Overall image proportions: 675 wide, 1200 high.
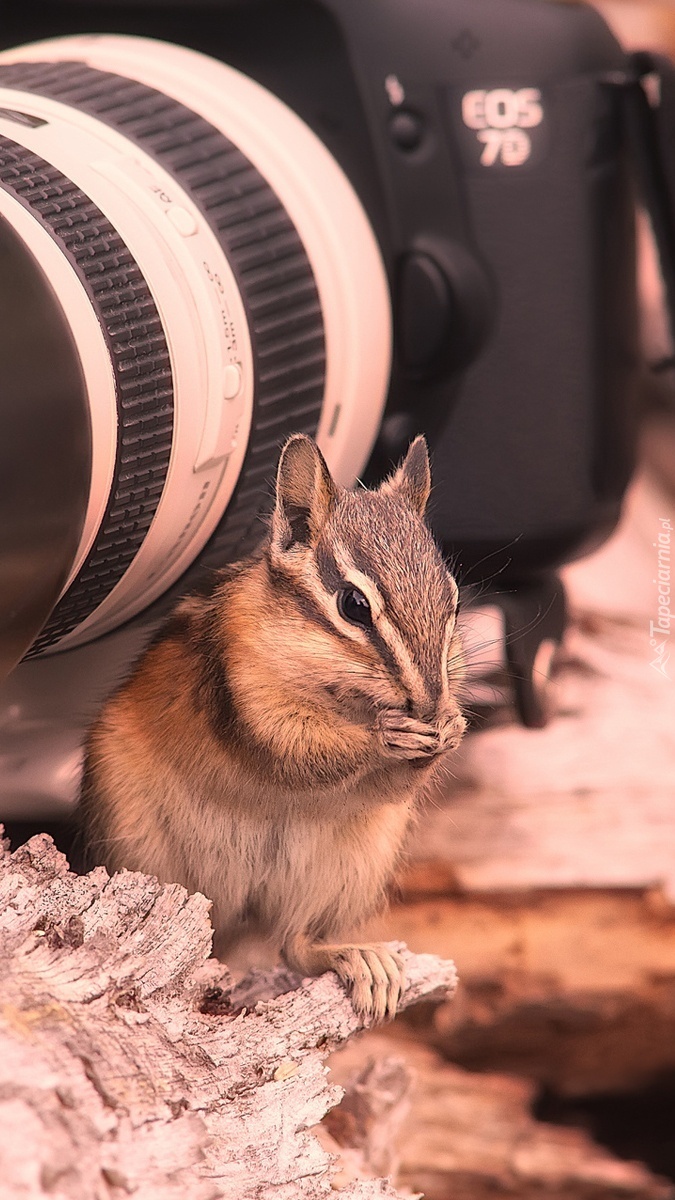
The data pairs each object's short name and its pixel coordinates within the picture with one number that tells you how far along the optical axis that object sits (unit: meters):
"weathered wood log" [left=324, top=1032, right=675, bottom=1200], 1.32
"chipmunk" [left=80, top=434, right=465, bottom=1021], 1.25
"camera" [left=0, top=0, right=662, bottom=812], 1.28
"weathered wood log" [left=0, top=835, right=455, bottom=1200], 1.23
